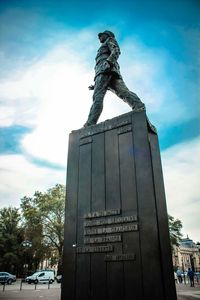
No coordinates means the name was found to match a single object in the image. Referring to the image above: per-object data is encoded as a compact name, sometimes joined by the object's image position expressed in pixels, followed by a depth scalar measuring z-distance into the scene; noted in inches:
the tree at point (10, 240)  1488.7
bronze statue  189.6
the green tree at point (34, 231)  1346.0
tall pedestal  117.4
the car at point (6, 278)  1091.5
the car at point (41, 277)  1144.6
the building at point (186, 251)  3662.2
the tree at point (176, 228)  1377.2
